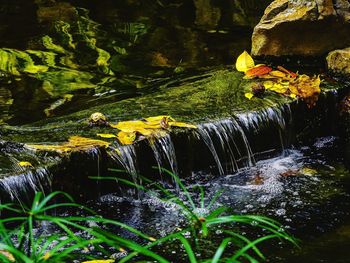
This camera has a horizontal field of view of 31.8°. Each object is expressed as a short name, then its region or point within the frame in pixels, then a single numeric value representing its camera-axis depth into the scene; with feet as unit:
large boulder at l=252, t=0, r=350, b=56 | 22.15
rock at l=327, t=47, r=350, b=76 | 21.70
